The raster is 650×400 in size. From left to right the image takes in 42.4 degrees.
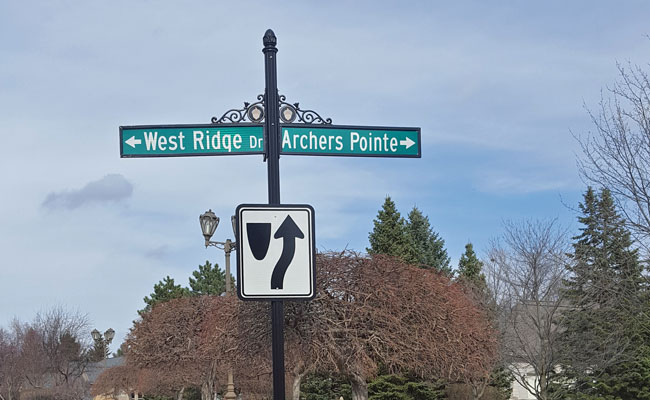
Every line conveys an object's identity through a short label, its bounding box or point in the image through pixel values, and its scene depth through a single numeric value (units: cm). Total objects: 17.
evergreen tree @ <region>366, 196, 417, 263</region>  4297
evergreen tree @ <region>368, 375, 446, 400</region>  3603
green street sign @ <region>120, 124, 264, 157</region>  587
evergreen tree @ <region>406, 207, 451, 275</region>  5356
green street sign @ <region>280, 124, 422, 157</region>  587
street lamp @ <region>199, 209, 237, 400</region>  1933
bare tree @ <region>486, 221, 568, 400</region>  3206
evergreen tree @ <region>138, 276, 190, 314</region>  5827
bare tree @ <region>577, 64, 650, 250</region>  1530
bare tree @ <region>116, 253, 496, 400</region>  1669
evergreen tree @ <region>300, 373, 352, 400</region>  4025
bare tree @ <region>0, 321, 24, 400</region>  5862
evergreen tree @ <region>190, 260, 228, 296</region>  6844
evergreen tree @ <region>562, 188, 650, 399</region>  3226
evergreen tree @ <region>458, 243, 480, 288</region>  4578
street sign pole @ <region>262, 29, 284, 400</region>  529
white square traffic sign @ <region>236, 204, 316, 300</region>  514
